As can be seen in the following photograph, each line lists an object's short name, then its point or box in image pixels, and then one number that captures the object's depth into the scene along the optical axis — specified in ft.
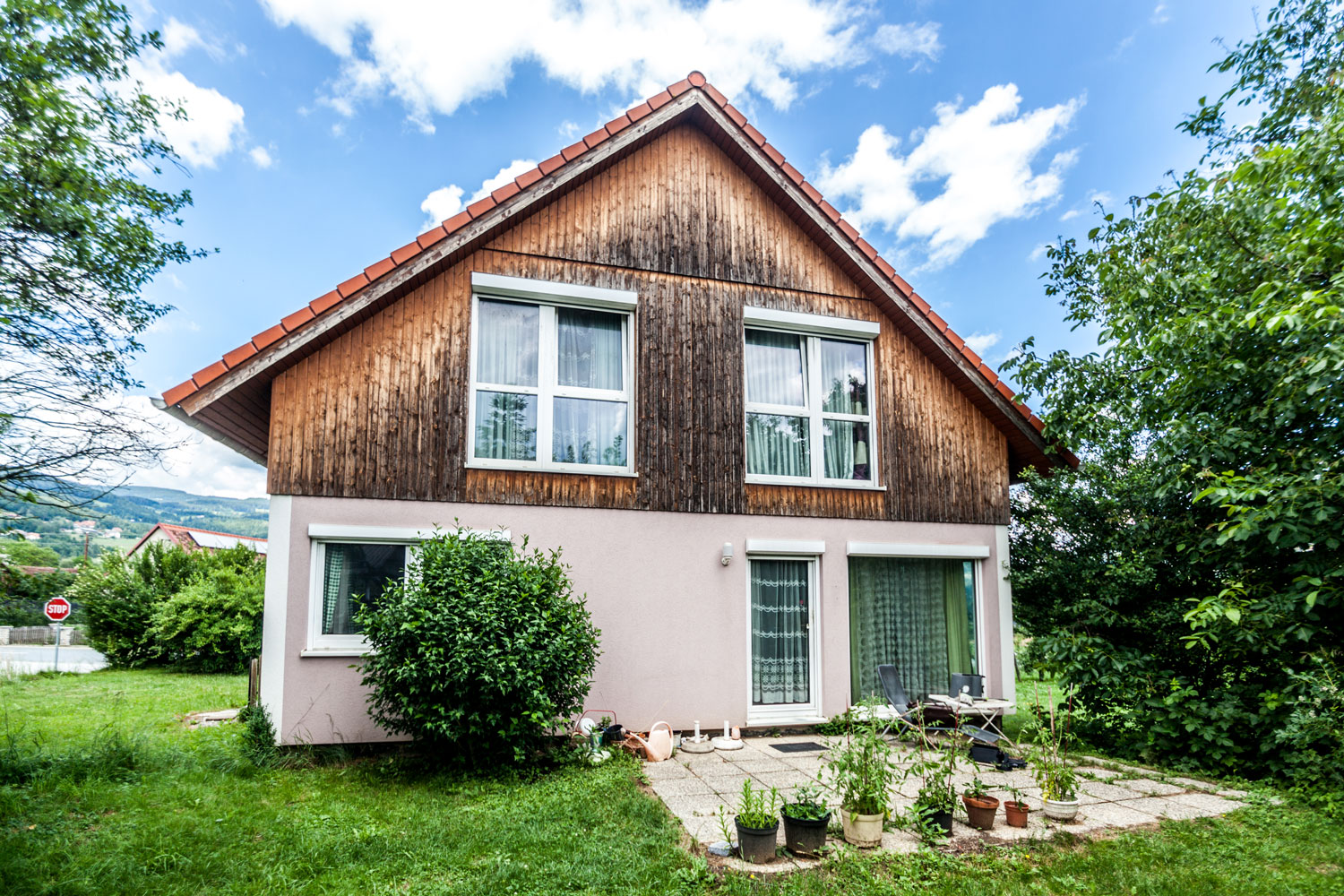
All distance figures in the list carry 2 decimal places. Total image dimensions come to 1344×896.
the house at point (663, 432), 24.35
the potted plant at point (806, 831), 15.40
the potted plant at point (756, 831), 15.11
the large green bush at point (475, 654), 20.67
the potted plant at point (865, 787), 16.12
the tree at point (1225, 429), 21.97
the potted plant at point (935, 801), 16.87
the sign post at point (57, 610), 53.16
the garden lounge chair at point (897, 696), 26.82
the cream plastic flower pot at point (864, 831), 16.06
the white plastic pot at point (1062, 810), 18.33
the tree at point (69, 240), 20.71
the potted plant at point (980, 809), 17.48
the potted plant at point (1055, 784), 18.39
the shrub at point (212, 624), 50.55
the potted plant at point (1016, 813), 17.69
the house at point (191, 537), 81.76
